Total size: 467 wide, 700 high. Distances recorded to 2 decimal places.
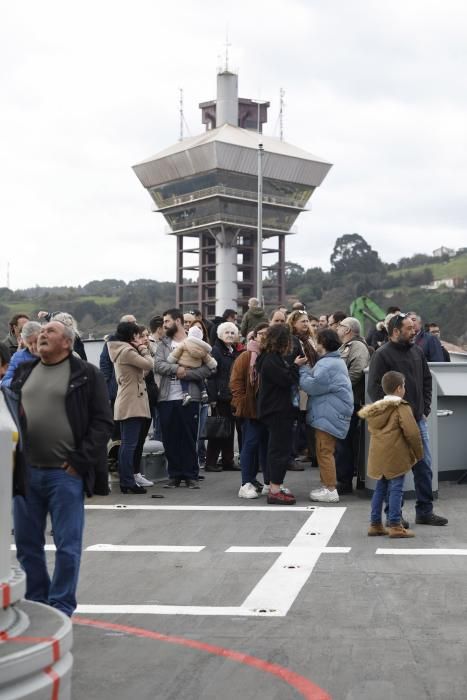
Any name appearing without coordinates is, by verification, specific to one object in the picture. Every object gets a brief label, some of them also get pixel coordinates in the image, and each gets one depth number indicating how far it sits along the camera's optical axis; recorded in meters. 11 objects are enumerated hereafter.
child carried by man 12.95
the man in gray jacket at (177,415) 12.91
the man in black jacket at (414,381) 10.23
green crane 37.25
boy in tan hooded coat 9.59
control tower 133.12
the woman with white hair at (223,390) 14.26
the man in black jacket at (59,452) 6.31
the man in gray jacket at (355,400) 12.41
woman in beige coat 12.31
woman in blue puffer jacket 11.71
